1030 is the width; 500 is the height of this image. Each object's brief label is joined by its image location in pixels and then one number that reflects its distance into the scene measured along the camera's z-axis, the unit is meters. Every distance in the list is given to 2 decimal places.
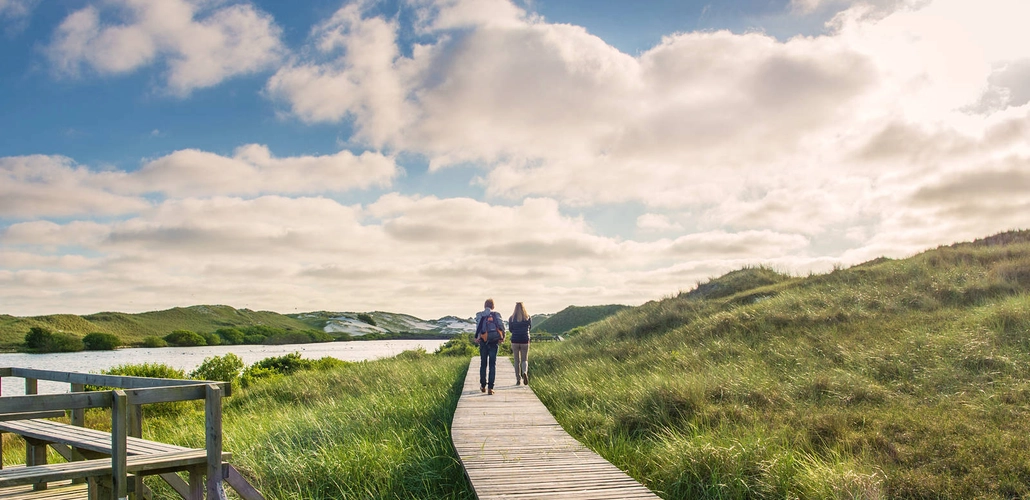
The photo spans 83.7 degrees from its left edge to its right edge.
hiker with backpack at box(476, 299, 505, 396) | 12.09
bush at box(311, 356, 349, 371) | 28.87
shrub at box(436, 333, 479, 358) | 28.34
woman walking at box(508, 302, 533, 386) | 13.04
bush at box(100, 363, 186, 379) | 21.12
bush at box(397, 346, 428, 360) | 26.59
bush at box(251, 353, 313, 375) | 30.23
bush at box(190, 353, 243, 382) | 26.61
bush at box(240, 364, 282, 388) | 26.60
